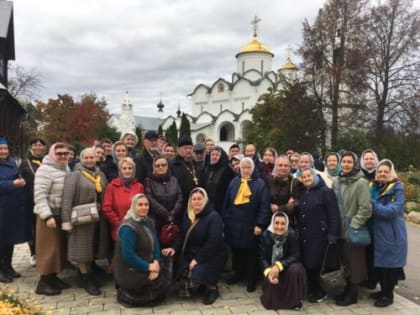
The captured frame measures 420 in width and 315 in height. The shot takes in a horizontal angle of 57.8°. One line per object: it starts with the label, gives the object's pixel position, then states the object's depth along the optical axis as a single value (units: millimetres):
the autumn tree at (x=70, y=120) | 40594
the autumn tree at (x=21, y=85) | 33031
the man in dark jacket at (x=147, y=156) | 5431
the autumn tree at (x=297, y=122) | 22906
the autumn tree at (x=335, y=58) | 21656
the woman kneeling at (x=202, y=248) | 4703
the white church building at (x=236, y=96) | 50716
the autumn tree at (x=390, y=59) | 20984
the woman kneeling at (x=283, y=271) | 4559
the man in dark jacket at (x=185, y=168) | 5398
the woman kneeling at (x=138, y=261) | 4355
